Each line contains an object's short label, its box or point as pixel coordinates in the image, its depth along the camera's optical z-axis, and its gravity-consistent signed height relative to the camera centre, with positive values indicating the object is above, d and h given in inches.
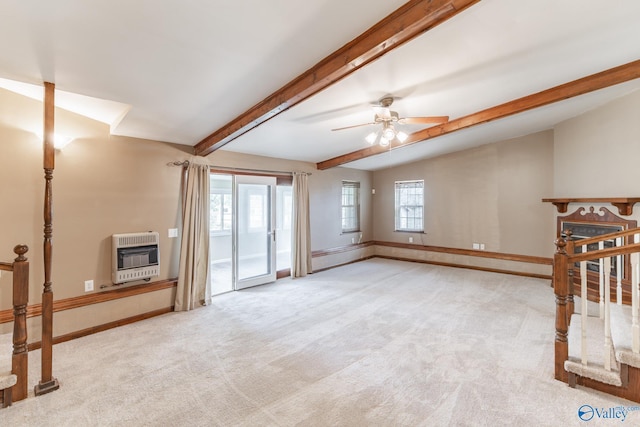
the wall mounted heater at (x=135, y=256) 146.3 -21.4
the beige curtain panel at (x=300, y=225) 241.0 -8.7
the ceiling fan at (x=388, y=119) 138.3 +45.3
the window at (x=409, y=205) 302.7 +9.5
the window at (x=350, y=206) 302.4 +8.8
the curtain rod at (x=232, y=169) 172.3 +32.2
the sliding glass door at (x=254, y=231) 208.1 -12.4
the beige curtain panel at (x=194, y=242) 170.9 -16.3
